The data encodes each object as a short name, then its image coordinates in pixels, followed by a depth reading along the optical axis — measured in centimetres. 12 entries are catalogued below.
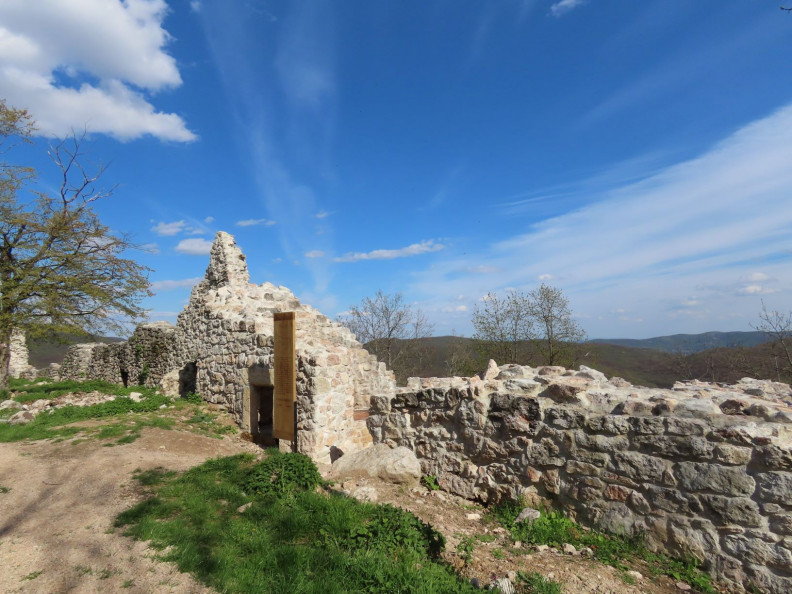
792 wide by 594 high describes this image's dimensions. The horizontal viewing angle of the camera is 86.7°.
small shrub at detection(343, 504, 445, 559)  413
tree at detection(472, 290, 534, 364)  1922
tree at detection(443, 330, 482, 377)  2003
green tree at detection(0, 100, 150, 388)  1309
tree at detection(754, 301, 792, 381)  1711
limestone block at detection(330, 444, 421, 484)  645
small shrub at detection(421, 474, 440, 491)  659
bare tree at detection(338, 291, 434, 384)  2491
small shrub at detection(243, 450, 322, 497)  571
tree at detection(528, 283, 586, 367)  1845
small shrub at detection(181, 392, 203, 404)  1089
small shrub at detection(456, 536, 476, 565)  437
